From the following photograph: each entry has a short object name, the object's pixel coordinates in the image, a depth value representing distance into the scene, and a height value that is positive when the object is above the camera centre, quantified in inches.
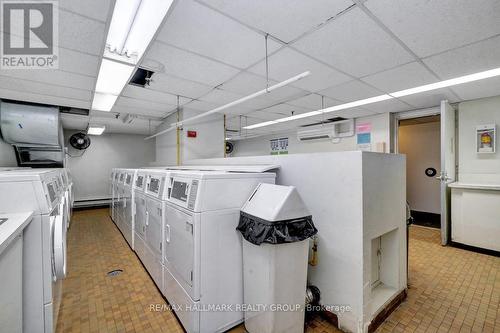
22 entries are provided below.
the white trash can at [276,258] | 60.1 -26.5
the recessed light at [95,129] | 232.0 +42.3
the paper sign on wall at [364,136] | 212.4 +27.7
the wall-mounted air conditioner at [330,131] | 230.0 +37.1
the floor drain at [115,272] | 108.1 -52.0
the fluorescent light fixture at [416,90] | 115.6 +46.5
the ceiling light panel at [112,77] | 101.6 +46.9
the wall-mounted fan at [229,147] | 365.2 +31.4
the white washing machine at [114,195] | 183.8 -24.3
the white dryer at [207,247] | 63.8 -24.6
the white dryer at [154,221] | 85.6 -22.3
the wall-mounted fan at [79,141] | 266.7 +32.7
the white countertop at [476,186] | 129.3 -14.3
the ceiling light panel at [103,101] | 147.6 +47.0
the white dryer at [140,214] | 107.9 -23.9
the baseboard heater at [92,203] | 268.7 -43.9
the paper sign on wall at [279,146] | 300.6 +27.4
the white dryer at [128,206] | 128.3 -24.3
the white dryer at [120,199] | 160.0 -23.7
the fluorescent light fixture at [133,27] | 64.2 +47.2
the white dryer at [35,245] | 52.2 -18.6
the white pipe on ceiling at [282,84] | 84.4 +33.7
